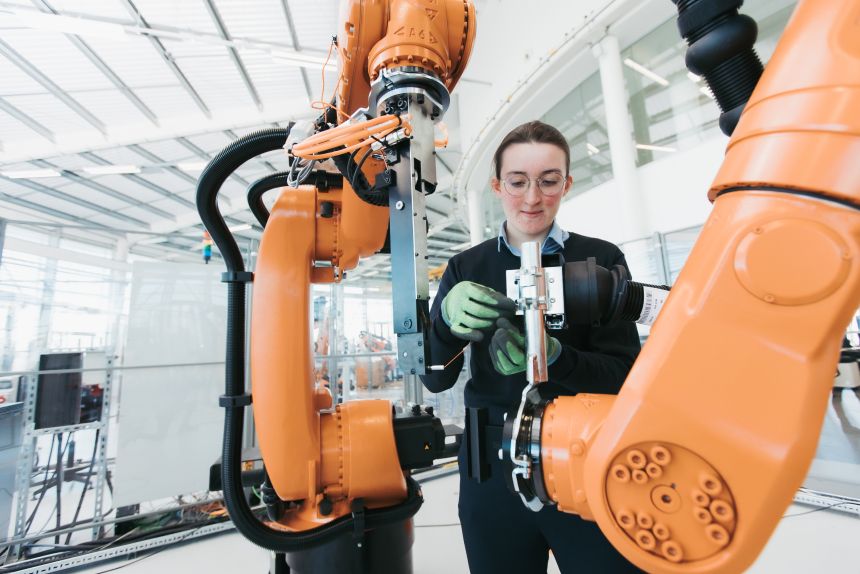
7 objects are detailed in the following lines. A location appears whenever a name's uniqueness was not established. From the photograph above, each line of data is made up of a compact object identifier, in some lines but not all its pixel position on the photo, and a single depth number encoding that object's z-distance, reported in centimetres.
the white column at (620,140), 342
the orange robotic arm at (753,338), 41
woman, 90
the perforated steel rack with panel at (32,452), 241
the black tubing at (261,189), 143
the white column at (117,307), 297
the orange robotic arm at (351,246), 93
